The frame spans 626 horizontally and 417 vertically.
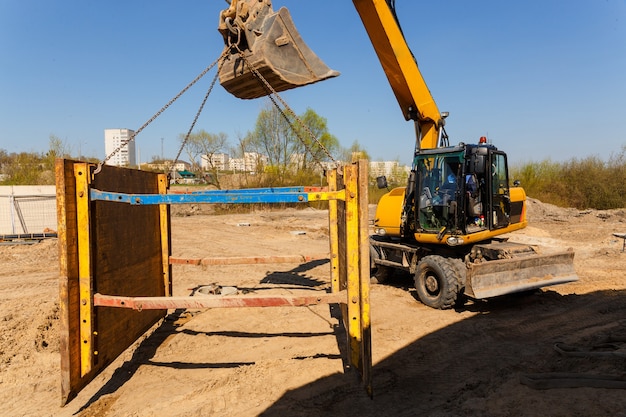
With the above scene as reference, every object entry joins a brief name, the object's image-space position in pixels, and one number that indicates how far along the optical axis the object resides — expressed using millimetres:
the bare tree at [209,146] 27117
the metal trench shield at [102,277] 2961
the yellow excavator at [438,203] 4793
